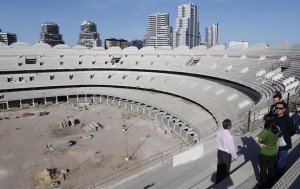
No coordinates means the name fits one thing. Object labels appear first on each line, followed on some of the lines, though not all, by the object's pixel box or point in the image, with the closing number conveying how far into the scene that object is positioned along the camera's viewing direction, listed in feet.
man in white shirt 21.96
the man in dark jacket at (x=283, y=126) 20.56
